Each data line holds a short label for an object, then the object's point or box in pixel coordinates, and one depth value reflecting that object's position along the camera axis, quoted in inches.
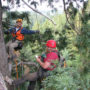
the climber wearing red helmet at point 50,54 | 133.4
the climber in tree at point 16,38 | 161.5
